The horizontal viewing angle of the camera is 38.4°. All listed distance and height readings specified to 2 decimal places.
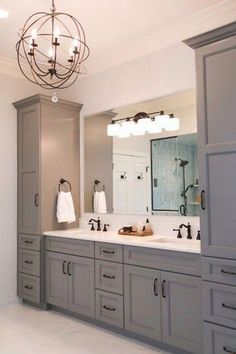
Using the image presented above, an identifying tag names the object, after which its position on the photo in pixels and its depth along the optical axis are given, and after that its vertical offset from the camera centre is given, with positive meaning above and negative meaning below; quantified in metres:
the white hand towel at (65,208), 3.74 -0.14
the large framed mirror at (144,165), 3.18 +0.31
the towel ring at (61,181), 3.89 +0.17
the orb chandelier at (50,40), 2.93 +1.59
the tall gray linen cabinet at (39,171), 3.72 +0.28
